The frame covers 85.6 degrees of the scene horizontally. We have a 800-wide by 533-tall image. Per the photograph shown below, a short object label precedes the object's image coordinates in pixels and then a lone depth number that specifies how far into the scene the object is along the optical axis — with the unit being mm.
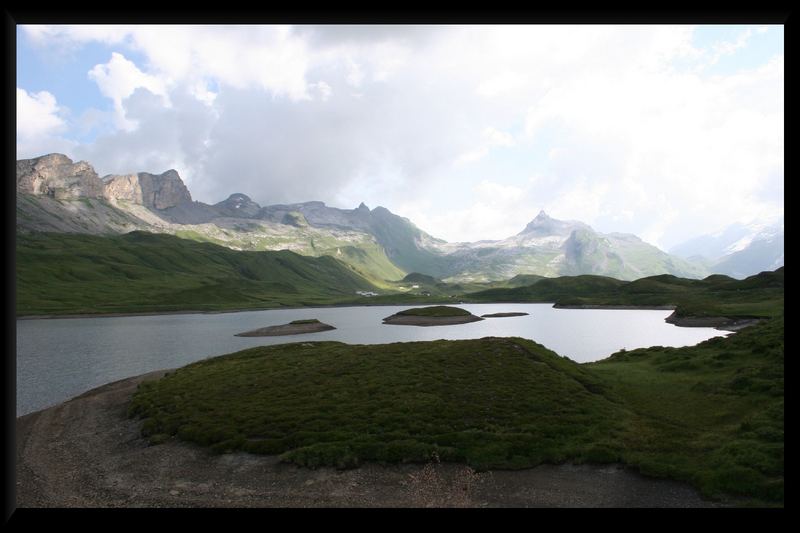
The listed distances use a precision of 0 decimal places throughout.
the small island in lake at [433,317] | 171875
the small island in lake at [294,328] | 133375
